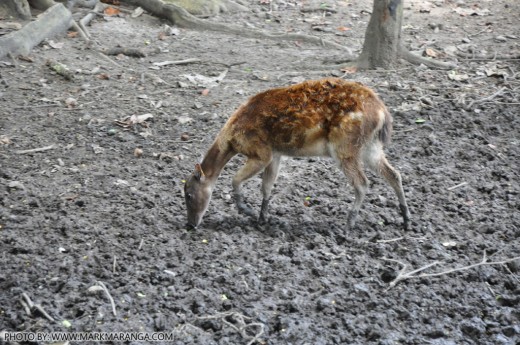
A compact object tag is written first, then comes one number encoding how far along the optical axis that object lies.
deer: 11.63
